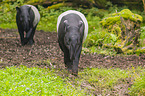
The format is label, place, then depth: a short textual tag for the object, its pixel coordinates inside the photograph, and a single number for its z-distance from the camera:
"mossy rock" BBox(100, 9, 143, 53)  18.96
